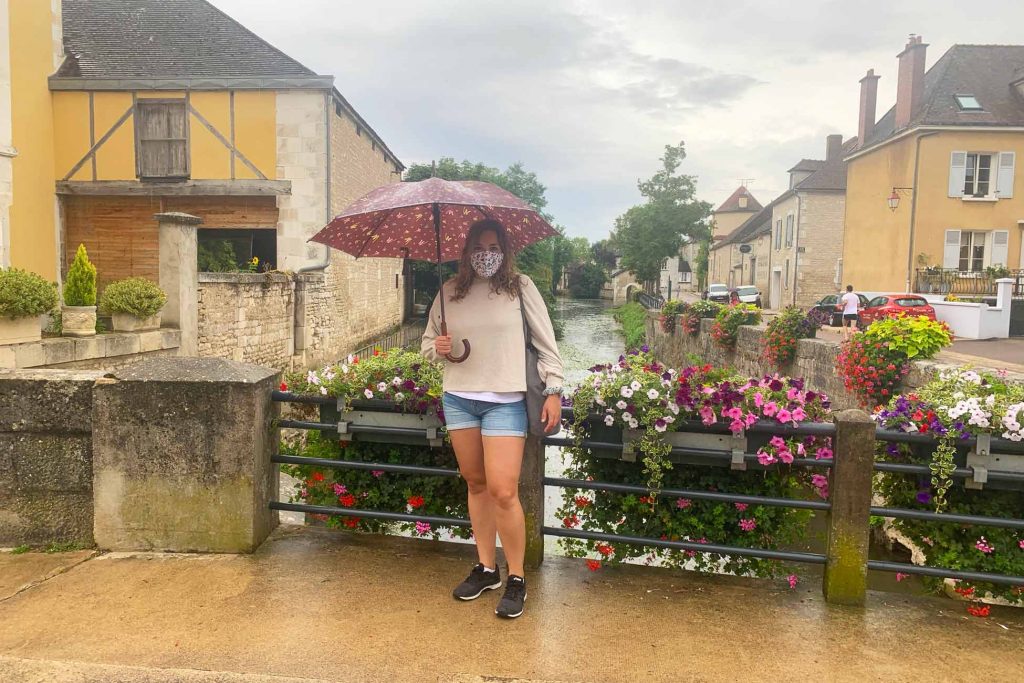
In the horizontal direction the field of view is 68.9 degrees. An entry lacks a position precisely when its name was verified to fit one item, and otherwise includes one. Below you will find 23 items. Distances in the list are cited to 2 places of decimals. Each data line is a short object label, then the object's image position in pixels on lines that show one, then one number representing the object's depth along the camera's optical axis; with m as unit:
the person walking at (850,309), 18.41
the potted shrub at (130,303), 10.47
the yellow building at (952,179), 24.17
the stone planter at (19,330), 8.59
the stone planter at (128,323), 10.58
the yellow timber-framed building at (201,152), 16.47
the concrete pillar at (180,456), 3.55
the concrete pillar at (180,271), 11.32
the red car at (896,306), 18.77
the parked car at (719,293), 40.78
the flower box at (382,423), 3.55
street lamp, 23.47
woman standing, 3.07
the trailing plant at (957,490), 3.17
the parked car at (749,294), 39.06
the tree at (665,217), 58.06
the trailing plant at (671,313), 24.82
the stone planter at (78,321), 9.87
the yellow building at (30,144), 14.80
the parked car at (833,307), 22.21
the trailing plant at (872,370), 9.57
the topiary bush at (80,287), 9.94
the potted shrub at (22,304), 8.57
